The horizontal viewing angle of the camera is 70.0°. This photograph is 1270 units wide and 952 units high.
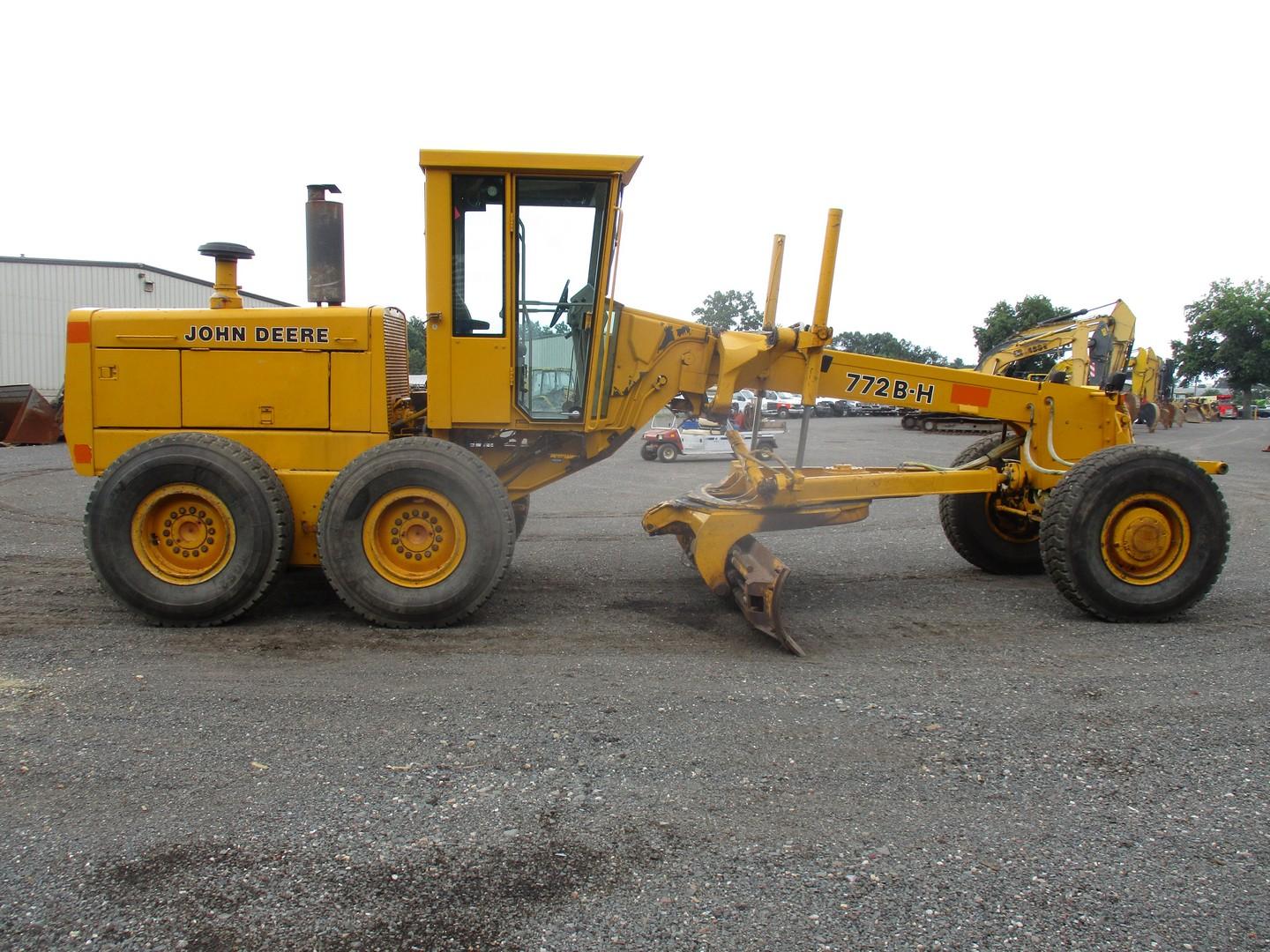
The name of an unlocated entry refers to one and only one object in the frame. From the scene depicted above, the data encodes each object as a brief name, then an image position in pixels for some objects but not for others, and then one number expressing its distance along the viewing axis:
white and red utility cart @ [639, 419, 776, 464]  21.36
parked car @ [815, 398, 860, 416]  45.47
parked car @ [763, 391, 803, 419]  38.08
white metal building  29.03
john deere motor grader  5.71
